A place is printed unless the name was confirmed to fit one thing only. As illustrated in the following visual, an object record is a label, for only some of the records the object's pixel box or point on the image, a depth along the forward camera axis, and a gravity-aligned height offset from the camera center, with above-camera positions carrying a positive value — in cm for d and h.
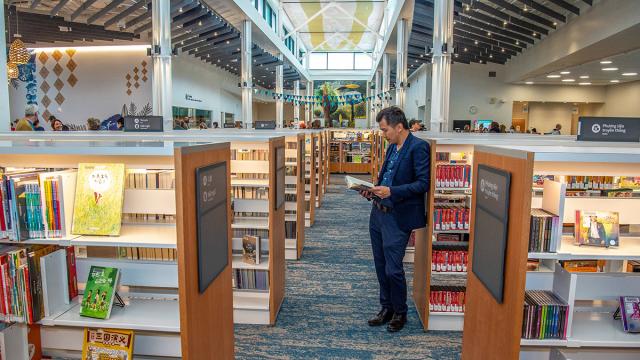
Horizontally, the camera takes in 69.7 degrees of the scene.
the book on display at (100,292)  252 -93
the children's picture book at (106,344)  256 -122
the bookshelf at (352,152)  1695 -88
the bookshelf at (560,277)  216 -81
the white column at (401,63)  1622 +236
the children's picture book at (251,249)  409 -109
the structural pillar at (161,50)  940 +154
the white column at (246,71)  1476 +179
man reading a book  353 -50
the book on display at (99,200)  257 -42
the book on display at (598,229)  258 -55
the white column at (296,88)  2946 +288
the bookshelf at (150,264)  209 -80
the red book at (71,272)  271 -87
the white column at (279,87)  2335 +208
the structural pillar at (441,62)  996 +146
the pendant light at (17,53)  989 +151
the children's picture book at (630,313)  250 -99
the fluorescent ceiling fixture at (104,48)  1641 +273
